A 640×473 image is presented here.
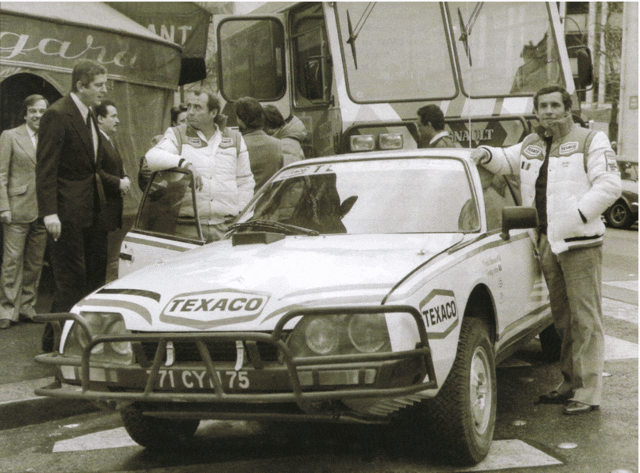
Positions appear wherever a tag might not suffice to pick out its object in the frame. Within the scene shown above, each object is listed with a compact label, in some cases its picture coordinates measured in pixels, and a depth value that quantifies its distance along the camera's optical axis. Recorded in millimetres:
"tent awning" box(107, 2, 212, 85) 12383
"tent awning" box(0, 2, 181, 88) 9109
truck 9070
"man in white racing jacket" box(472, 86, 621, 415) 5102
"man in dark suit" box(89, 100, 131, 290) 6301
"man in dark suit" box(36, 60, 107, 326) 6008
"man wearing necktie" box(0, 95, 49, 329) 7945
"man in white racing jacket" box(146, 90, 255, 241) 5941
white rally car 3547
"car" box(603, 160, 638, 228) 19344
